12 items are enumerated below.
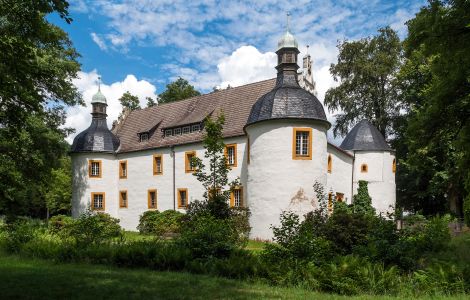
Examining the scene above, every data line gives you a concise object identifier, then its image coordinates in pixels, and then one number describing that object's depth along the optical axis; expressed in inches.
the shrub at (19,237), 541.6
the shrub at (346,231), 537.3
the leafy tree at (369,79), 1482.5
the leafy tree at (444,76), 345.1
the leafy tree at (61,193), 1786.4
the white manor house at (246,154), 860.0
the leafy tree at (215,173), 645.9
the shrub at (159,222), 991.6
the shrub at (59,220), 1039.6
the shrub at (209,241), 440.5
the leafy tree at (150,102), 1914.4
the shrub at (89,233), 516.5
